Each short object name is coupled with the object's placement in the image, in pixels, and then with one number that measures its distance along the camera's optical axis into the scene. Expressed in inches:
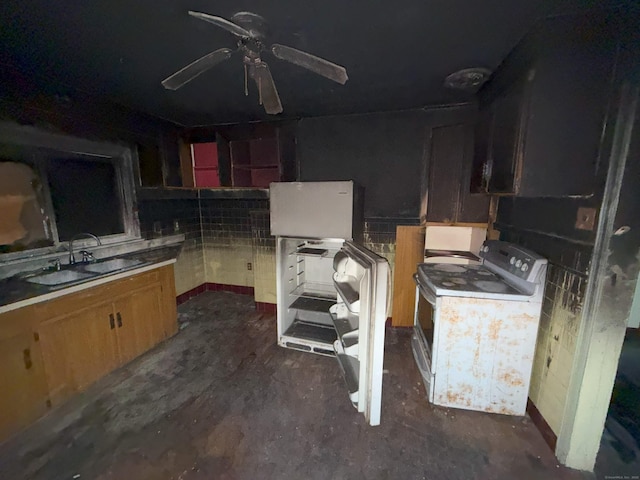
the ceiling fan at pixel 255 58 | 51.8
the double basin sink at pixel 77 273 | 80.4
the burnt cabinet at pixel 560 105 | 51.2
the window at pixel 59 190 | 78.3
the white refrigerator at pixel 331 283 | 64.5
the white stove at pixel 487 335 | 65.1
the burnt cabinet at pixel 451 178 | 101.0
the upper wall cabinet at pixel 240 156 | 121.0
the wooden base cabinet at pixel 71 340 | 62.6
